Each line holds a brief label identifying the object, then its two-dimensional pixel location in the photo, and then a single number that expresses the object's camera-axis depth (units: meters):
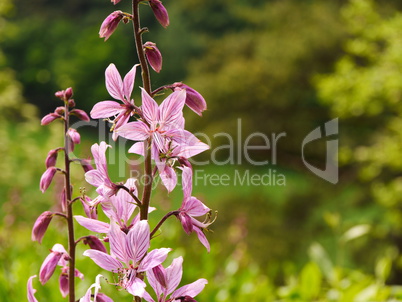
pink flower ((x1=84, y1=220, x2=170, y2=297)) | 0.55
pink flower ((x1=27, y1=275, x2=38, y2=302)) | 0.58
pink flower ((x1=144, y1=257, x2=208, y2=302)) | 0.56
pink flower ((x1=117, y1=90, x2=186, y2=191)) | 0.57
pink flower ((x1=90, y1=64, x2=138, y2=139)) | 0.58
